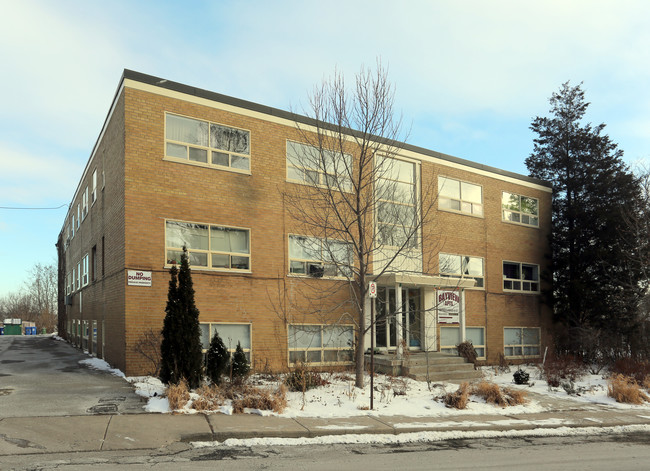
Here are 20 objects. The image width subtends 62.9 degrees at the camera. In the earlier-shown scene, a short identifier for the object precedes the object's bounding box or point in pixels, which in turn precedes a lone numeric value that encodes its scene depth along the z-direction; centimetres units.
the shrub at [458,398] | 1152
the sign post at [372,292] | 1080
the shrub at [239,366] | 1198
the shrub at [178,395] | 969
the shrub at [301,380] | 1220
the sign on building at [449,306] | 1738
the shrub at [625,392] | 1345
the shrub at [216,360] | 1155
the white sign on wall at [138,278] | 1339
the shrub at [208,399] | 980
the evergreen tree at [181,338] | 1074
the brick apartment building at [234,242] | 1381
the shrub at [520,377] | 1552
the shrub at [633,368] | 1669
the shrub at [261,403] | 1001
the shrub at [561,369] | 1591
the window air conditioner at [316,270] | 1664
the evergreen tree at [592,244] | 2220
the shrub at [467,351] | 1895
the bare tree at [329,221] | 1582
